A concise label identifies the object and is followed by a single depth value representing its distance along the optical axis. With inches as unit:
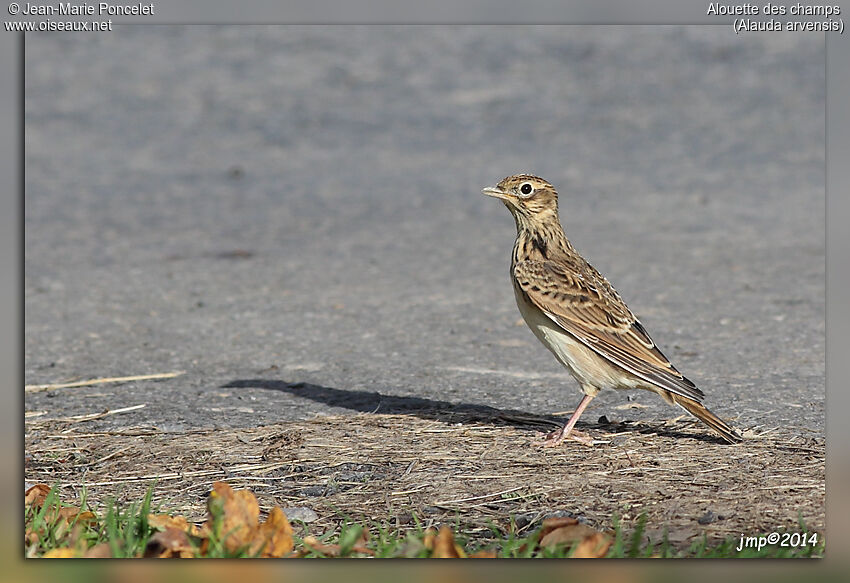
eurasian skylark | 470.9
